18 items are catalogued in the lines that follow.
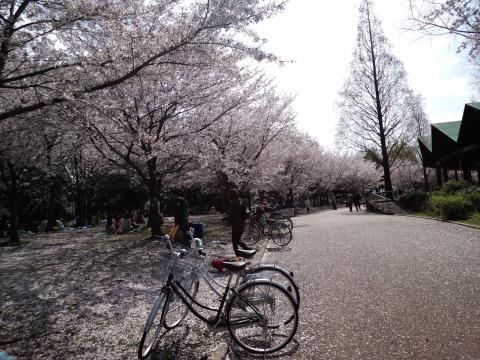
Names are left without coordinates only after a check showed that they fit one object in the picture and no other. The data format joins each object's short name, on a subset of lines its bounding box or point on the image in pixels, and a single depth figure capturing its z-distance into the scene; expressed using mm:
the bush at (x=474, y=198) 14380
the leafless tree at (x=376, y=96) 26953
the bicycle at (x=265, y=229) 10797
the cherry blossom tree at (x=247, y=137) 16938
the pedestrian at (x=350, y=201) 29088
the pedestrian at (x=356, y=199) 29302
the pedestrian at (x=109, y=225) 19922
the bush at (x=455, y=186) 18264
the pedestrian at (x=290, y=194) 36250
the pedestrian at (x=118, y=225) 19916
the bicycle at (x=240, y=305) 3666
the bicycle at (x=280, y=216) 12095
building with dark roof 19953
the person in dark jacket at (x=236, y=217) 8529
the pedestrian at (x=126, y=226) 20148
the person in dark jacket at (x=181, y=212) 9505
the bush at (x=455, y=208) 13578
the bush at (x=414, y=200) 20011
